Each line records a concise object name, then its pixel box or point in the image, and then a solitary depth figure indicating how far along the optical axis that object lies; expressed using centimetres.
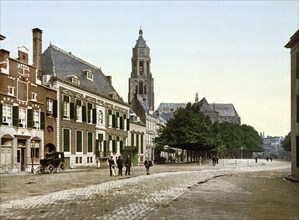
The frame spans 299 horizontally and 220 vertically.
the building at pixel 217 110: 14125
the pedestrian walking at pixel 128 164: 3234
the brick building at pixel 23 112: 3319
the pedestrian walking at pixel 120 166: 3142
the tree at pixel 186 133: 6181
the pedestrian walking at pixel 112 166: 3060
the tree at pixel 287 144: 12108
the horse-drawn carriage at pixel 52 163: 3279
